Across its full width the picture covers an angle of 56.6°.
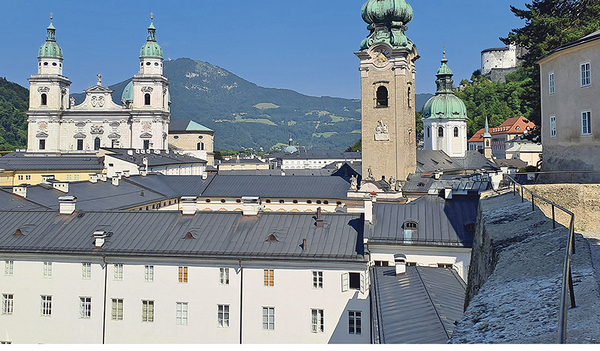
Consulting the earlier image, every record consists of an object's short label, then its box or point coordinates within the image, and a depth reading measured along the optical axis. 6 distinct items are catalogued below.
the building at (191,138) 116.50
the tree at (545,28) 30.43
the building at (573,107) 19.22
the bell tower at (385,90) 50.31
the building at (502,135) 117.44
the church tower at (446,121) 87.62
